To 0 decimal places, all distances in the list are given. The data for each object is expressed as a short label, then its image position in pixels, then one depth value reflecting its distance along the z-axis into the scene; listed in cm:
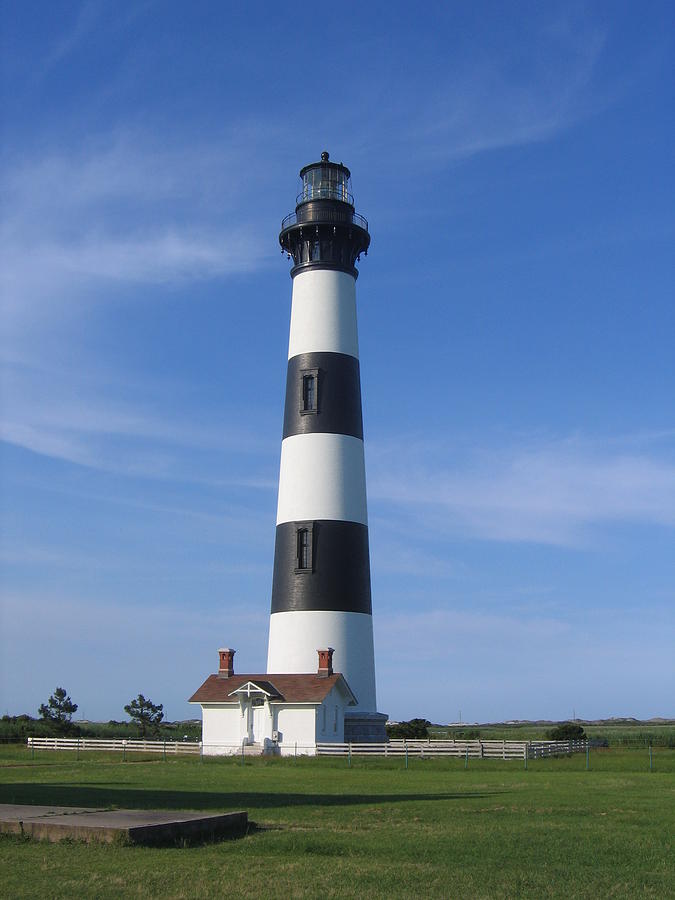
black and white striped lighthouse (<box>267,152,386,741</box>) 3903
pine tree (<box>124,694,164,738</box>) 5900
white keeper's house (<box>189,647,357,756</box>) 3828
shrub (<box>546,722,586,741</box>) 5169
